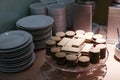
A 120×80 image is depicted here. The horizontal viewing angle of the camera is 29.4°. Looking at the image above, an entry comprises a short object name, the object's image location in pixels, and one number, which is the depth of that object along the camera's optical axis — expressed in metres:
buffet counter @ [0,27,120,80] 0.81
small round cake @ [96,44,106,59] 0.80
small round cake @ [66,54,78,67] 0.75
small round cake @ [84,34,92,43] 0.88
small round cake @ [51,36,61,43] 0.87
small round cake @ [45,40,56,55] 0.83
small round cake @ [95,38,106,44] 0.85
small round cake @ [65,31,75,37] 0.92
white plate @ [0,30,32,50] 0.83
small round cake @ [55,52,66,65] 0.77
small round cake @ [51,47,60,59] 0.80
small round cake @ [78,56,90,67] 0.76
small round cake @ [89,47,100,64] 0.77
